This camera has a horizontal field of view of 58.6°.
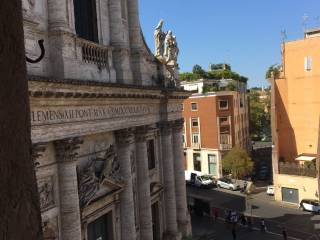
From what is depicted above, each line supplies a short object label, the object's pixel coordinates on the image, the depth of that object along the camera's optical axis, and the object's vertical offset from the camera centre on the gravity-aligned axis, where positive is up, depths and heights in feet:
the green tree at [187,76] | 157.75 +17.79
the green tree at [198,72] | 159.32 +20.15
